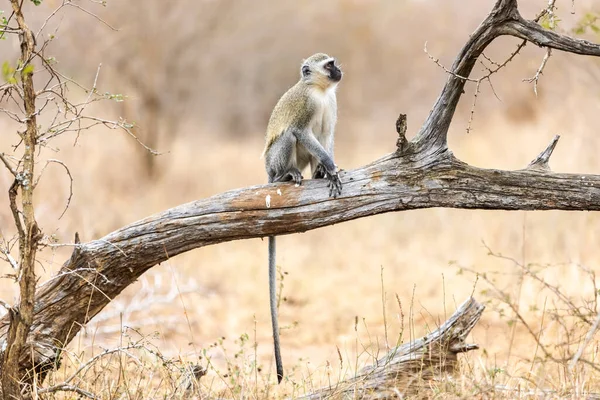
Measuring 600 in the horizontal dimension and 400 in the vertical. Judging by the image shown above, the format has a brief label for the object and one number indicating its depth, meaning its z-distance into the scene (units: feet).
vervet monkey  34.40
